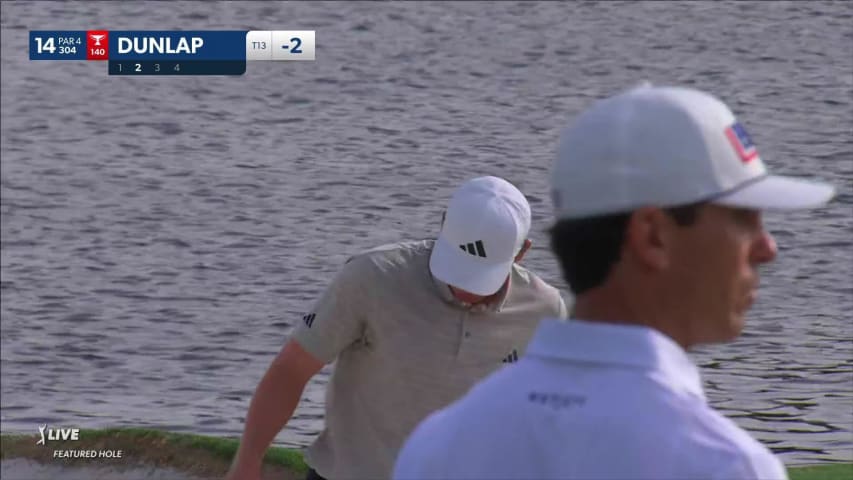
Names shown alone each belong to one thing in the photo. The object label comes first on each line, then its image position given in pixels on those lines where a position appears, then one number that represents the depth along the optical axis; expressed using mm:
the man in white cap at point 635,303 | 9350
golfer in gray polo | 14112
